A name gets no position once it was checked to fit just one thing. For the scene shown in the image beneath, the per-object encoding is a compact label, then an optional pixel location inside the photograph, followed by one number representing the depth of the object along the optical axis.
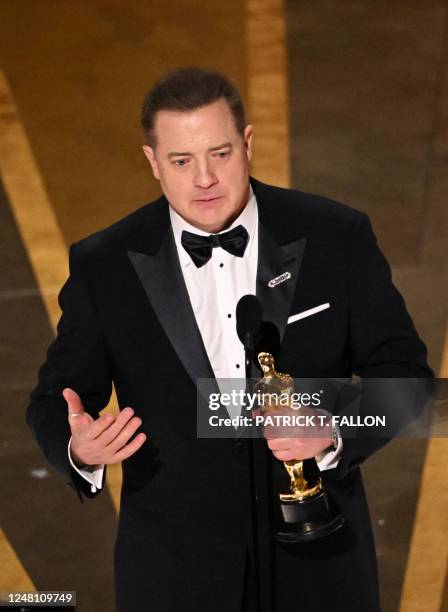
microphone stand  12.36
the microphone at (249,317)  12.37
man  12.68
